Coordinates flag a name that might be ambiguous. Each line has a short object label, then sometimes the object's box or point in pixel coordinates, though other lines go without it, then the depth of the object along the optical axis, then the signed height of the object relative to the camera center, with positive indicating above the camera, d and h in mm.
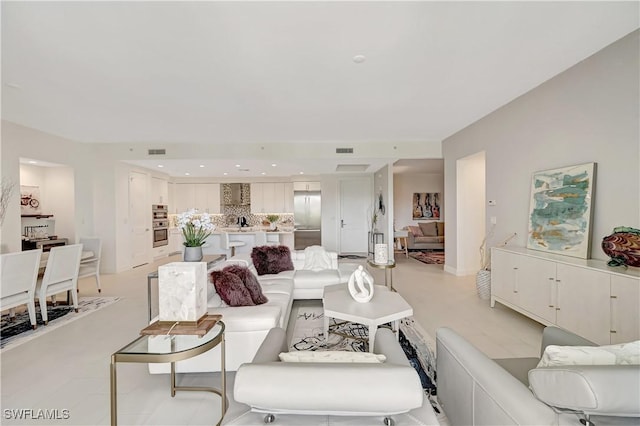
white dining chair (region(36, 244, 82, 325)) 3586 -775
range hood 9648 +577
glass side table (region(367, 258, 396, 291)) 3930 -714
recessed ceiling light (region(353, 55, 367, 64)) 2829 +1458
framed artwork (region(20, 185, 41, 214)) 5677 +278
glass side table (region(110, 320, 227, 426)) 1492 -716
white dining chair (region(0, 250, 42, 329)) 3092 -705
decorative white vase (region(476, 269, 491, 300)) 4316 -1078
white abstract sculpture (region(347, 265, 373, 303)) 2891 -748
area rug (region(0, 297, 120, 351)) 3143 -1309
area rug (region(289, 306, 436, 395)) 2565 -1302
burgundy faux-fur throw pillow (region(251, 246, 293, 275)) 4301 -696
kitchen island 7129 -631
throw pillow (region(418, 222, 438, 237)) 9500 -593
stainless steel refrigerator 9250 -205
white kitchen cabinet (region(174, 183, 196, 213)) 9555 +554
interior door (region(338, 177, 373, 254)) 9180 -64
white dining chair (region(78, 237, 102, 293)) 4695 -754
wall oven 8133 -336
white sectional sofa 2277 -925
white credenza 2291 -776
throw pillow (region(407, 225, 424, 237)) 9398 -645
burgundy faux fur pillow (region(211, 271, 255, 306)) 2604 -675
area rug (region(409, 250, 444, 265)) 7492 -1262
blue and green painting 3012 -8
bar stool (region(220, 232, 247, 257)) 7035 -714
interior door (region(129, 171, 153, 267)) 7035 -149
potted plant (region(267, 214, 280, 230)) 8039 -199
